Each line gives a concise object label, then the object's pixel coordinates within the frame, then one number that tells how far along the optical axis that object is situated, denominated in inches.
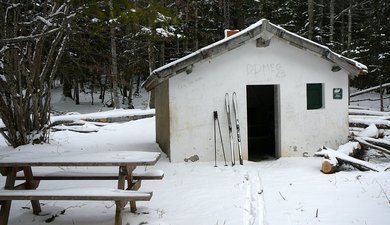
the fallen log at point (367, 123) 478.0
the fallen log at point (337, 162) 306.8
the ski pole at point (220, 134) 360.2
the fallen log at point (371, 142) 363.3
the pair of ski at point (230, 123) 354.4
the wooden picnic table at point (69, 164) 157.8
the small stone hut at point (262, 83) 358.0
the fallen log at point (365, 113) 538.9
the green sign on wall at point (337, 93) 387.6
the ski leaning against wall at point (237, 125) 352.2
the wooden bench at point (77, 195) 157.2
